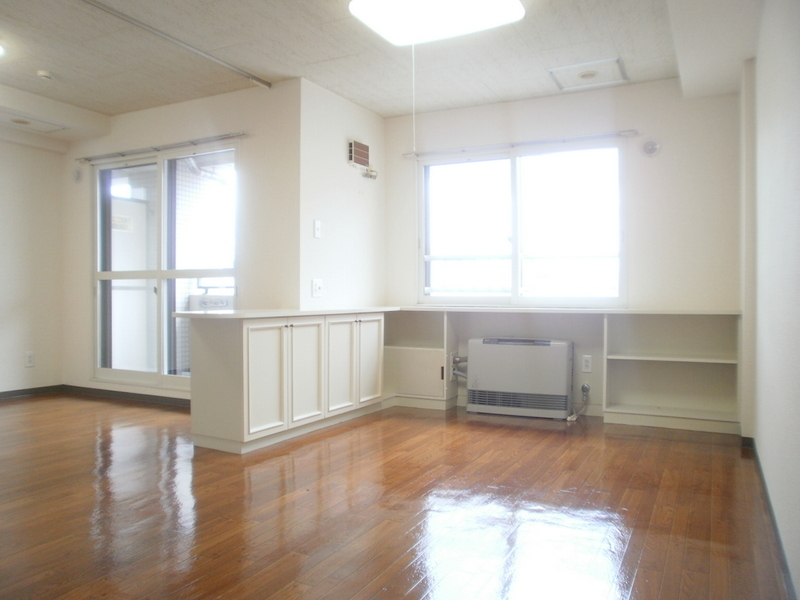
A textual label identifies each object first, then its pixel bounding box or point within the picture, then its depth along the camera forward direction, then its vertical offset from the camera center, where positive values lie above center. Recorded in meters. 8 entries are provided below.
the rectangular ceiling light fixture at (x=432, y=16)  3.11 +1.53
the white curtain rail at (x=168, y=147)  4.73 +1.31
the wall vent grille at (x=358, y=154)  4.91 +1.21
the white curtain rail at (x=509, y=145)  4.54 +1.27
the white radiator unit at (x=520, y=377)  4.59 -0.67
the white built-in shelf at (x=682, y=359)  3.98 -0.46
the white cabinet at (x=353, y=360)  4.29 -0.51
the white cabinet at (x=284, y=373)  3.59 -0.51
